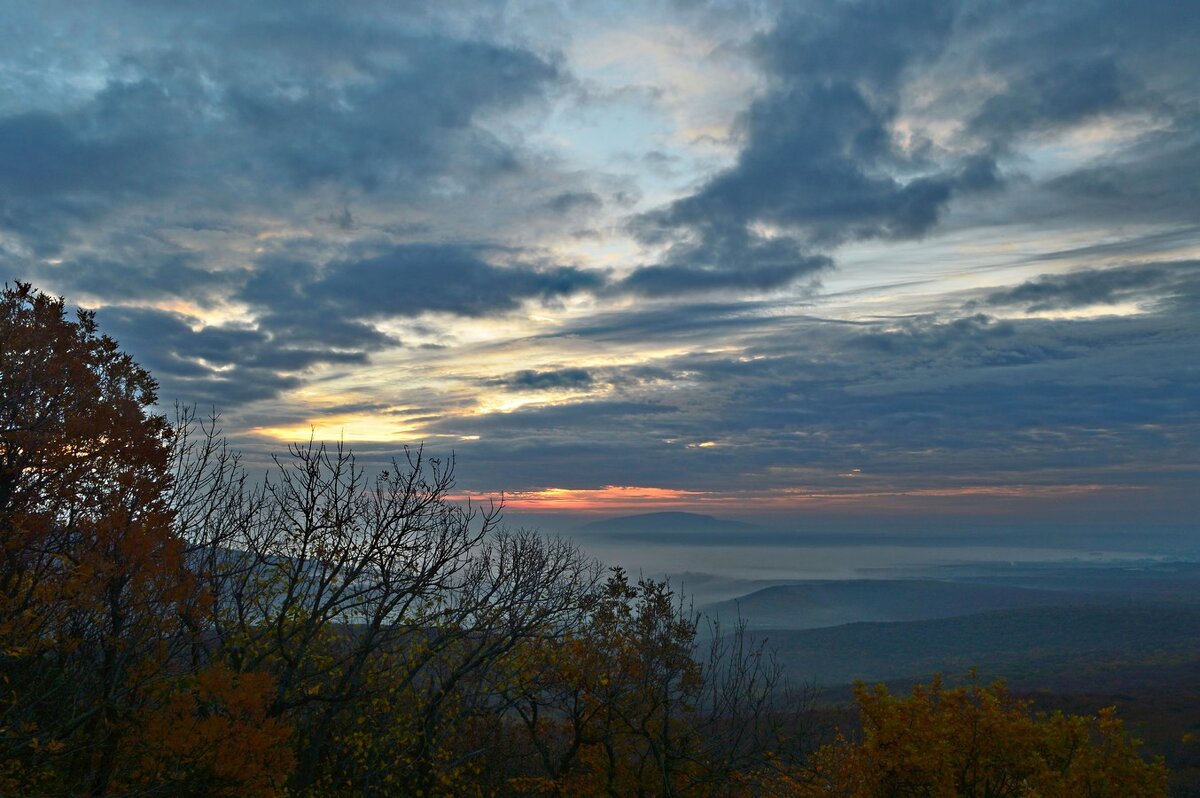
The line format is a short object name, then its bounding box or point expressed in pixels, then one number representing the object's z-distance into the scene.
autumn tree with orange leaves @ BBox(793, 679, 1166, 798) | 17.95
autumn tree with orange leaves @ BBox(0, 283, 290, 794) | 15.93
